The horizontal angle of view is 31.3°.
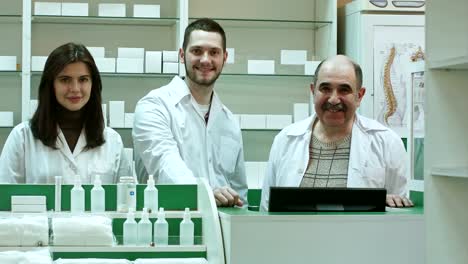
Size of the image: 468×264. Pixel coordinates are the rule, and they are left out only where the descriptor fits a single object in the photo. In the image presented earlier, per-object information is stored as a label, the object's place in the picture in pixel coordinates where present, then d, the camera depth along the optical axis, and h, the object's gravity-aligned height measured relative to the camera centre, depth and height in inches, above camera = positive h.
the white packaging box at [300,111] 210.1 +3.2
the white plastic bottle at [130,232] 112.0 -14.9
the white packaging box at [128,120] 199.8 +0.3
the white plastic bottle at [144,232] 113.0 -15.0
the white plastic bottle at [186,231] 113.6 -14.8
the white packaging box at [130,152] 173.3 -6.5
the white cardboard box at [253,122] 207.9 +0.3
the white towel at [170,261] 107.0 -17.9
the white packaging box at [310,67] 210.7 +14.3
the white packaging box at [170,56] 202.9 +16.0
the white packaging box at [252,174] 200.1 -12.3
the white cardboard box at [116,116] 199.9 +1.3
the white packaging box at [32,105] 197.4 +3.6
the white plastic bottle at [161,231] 113.3 -14.9
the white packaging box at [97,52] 201.2 +16.7
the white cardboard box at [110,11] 205.3 +27.2
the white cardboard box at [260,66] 210.5 +14.4
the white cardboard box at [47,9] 200.7 +27.0
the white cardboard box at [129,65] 201.9 +13.7
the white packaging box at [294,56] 210.4 +17.0
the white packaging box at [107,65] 201.3 +13.6
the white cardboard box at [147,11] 205.8 +27.3
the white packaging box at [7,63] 199.5 +13.6
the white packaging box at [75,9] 203.2 +27.2
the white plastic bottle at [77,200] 118.1 -11.2
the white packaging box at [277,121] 208.4 +0.6
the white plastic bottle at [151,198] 117.9 -10.8
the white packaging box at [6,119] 199.6 +0.2
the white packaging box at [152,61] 202.4 +14.8
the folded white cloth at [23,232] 106.4 -14.3
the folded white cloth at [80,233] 107.9 -14.5
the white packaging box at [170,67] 202.8 +13.4
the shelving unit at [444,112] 111.0 +1.8
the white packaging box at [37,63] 198.8 +13.7
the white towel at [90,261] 104.9 -17.7
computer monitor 107.5 -9.8
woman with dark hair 127.6 -1.9
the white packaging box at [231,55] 208.5 +16.9
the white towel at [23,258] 102.0 -16.9
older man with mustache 134.4 -3.5
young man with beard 141.3 +0.5
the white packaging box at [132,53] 202.2 +16.6
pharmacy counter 102.1 -14.1
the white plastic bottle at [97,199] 118.2 -11.0
